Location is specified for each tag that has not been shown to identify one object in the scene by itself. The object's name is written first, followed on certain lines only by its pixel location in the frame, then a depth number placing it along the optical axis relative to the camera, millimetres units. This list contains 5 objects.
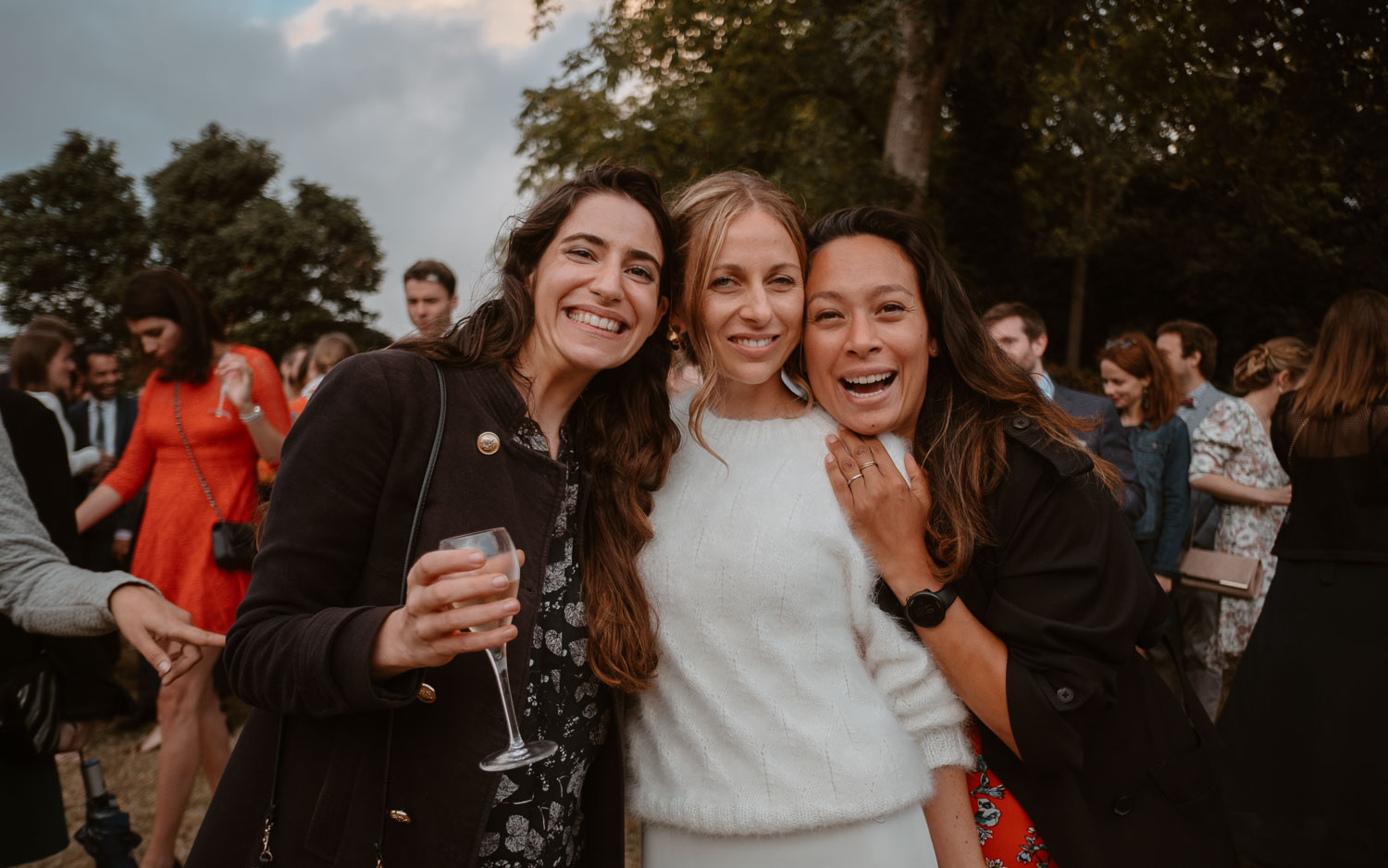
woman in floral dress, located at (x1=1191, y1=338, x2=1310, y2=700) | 5676
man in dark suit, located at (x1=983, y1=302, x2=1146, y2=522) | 4895
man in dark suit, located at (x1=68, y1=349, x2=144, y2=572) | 6336
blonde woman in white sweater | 1935
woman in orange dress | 4180
